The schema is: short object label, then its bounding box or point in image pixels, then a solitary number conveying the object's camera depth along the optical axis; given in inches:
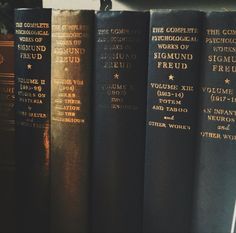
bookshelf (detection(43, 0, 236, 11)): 22.9
